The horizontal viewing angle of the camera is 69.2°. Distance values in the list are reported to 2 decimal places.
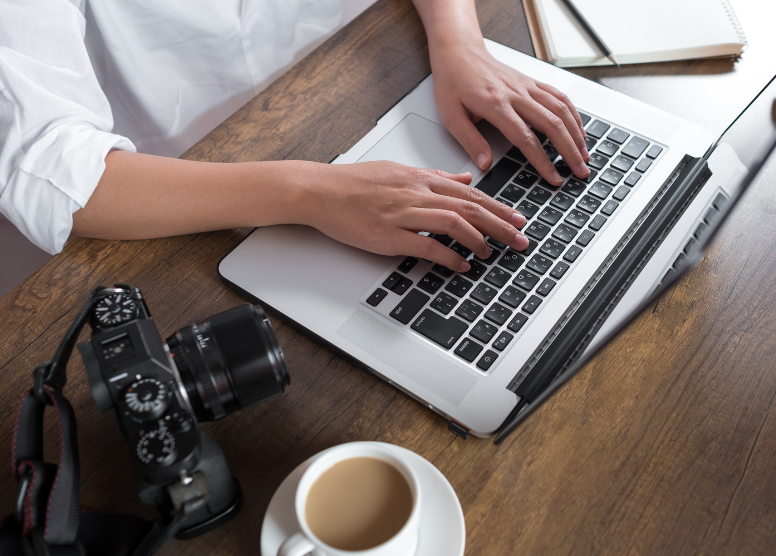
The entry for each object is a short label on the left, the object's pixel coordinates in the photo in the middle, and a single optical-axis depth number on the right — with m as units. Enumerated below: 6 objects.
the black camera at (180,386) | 0.39
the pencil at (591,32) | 0.76
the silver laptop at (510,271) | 0.51
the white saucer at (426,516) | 0.41
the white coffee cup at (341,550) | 0.36
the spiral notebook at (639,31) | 0.75
